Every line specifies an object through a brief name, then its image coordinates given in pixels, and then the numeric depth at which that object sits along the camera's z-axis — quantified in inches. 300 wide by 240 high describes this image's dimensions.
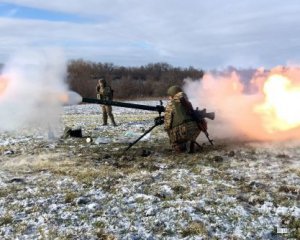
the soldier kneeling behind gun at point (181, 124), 371.1
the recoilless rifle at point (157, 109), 365.3
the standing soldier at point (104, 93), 578.9
